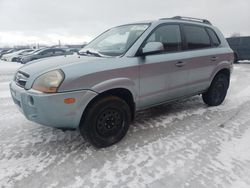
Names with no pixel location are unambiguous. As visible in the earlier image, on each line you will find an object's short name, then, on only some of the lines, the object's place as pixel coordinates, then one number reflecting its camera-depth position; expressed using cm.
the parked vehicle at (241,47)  1400
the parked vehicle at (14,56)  2094
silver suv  246
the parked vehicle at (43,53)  1652
